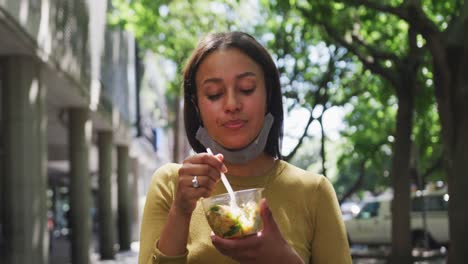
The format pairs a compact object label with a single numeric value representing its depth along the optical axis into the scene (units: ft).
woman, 6.91
